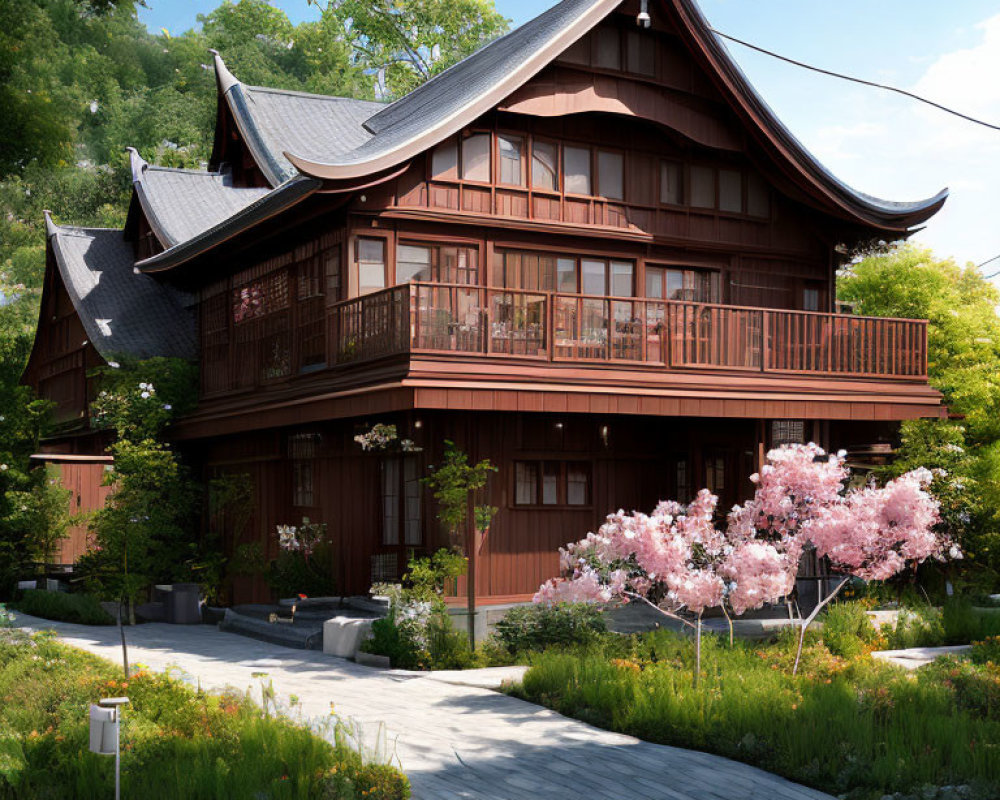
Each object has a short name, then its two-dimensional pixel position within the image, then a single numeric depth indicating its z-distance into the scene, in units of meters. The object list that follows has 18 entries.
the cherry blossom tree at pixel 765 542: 12.20
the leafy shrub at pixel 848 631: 15.16
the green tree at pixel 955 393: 20.83
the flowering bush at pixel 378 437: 18.91
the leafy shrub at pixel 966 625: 16.44
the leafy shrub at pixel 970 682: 11.34
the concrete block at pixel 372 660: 15.95
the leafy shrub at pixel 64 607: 21.72
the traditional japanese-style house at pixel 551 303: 17.80
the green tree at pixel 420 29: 51.88
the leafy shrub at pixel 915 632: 16.34
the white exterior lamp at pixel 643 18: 19.08
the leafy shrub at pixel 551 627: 15.13
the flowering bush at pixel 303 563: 20.70
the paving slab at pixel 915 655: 14.70
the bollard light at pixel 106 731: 8.85
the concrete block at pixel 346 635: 16.80
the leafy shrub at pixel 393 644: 15.77
